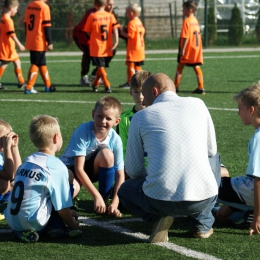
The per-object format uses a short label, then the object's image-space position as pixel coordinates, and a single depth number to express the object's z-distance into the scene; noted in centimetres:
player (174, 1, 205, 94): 2143
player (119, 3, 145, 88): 2260
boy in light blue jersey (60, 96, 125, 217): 847
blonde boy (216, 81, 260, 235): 768
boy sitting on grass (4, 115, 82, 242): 747
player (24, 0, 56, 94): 2126
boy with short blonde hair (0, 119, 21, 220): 836
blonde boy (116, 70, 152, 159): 930
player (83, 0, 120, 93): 2172
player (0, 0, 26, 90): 2221
